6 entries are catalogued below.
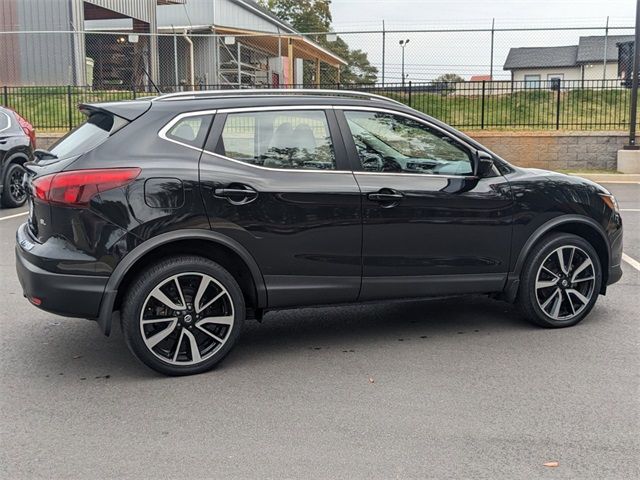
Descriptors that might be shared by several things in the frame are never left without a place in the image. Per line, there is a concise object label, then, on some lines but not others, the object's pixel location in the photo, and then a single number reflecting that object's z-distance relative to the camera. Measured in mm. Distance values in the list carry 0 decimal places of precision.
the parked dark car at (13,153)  10921
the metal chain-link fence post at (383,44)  19625
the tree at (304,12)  64688
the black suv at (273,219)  4191
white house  23184
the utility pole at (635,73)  15671
